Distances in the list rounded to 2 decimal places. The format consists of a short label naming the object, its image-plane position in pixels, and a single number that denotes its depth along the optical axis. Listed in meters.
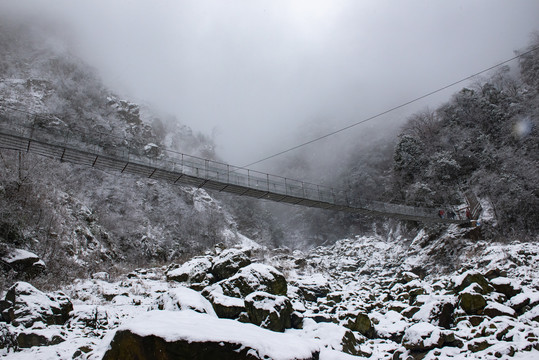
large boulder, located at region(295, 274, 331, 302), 14.25
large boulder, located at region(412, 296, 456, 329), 9.55
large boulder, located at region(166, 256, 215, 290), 13.35
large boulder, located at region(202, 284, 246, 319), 9.23
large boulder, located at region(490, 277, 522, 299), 10.37
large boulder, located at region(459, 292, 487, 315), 9.48
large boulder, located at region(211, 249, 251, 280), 13.62
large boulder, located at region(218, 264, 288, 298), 11.18
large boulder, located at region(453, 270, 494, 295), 10.70
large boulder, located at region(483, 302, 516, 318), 8.96
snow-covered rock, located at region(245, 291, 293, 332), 8.95
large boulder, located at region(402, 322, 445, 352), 8.04
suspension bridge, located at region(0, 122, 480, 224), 12.24
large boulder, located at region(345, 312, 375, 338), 10.02
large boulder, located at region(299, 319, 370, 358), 8.45
